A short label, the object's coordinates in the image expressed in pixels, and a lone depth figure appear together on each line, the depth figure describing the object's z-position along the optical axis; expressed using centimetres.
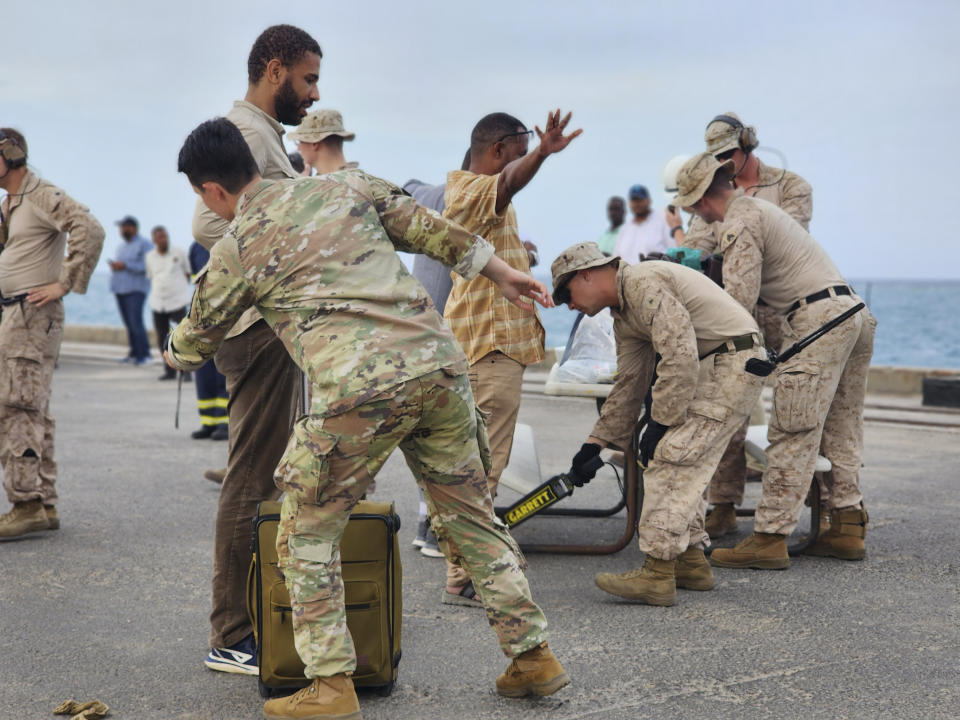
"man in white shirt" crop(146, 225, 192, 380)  1475
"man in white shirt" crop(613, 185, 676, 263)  1077
